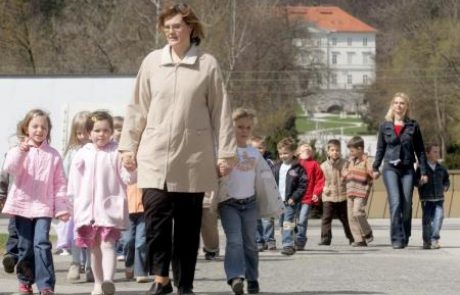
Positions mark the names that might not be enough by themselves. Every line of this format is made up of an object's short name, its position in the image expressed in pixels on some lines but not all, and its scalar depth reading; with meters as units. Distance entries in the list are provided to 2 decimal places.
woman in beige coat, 9.32
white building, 176.64
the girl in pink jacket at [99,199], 10.26
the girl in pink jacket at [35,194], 10.14
